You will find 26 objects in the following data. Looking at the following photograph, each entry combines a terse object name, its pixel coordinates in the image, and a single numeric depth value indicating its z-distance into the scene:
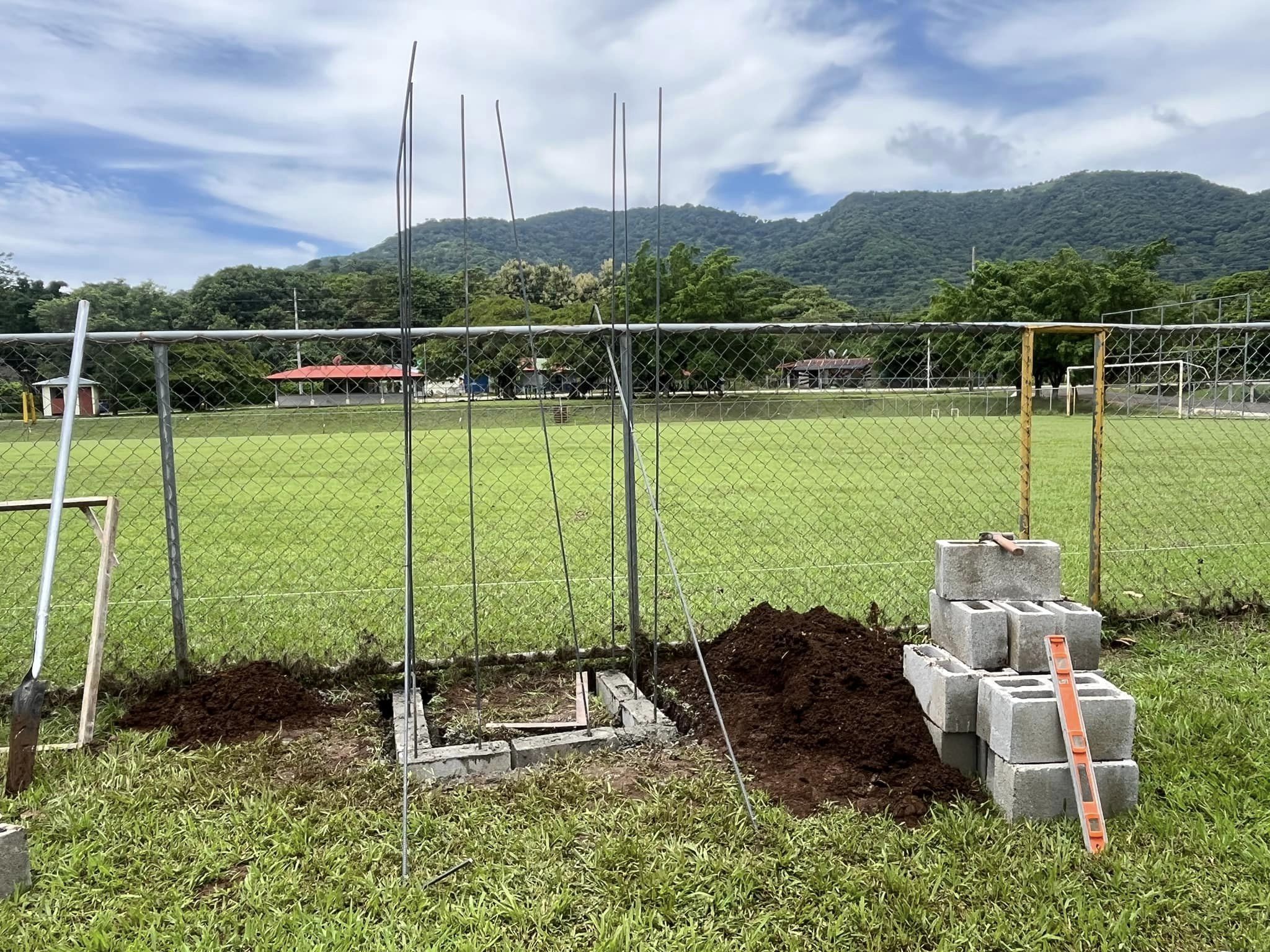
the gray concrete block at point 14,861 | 2.35
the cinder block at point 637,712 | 3.47
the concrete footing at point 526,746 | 3.06
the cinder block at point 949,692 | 2.92
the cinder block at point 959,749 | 2.97
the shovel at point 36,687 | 2.67
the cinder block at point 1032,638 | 2.97
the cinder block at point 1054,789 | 2.67
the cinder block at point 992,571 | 3.20
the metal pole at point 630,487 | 3.46
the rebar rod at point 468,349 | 3.14
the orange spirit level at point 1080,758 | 2.54
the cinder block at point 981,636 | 3.01
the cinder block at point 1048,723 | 2.66
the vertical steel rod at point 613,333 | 3.32
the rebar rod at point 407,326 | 2.61
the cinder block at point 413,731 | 3.19
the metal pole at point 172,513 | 3.65
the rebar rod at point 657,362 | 3.23
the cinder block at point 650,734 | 3.31
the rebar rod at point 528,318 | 3.17
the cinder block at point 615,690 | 3.72
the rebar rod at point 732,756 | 2.57
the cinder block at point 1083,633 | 3.00
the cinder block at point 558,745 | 3.17
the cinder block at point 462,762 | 3.04
